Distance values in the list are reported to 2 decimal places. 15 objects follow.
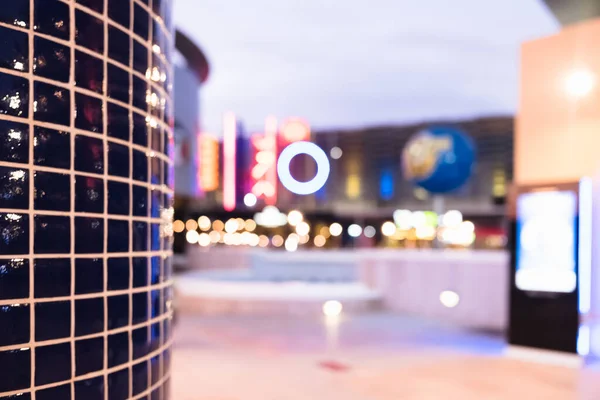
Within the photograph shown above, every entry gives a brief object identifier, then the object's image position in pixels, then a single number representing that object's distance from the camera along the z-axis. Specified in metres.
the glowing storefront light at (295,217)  35.03
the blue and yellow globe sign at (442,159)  8.24
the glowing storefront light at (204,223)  36.61
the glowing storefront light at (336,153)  34.25
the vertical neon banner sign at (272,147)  17.89
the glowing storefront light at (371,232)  33.14
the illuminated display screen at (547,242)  5.52
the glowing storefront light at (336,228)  34.25
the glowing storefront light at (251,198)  17.94
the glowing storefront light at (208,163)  19.44
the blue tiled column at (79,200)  1.44
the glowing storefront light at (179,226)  22.71
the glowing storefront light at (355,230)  33.88
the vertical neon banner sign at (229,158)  18.78
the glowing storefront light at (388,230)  32.88
